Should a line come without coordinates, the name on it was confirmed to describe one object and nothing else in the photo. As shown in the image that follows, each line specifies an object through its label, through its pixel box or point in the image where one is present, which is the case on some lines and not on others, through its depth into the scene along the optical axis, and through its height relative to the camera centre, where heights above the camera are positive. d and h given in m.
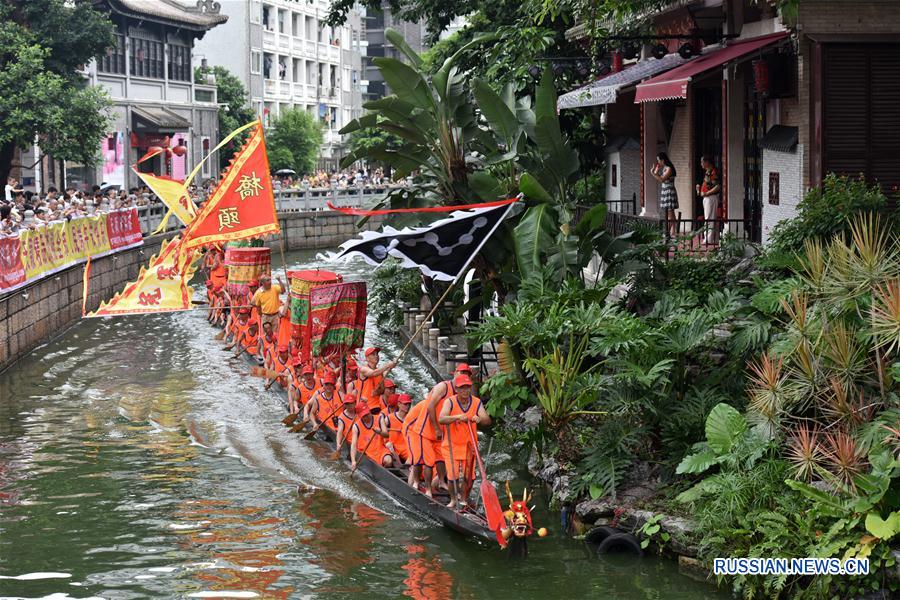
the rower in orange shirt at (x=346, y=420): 16.56 -2.53
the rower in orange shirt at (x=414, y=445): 14.26 -2.43
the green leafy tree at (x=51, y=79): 35.84 +3.80
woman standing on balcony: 22.38 +0.43
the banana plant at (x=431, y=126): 17.86 +1.15
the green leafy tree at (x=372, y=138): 62.72 +3.65
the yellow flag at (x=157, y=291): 22.67 -1.22
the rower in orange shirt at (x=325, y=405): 17.66 -2.52
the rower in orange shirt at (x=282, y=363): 20.98 -2.33
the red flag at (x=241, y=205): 20.64 +0.17
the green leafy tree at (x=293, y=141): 66.06 +3.64
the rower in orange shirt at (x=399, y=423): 15.84 -2.44
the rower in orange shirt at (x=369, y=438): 15.82 -2.67
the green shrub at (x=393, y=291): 26.95 -1.57
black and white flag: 15.23 -0.35
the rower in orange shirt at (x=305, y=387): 18.83 -2.40
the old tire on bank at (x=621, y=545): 12.93 -3.20
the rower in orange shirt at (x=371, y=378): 16.53 -2.02
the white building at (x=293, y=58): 71.31 +8.86
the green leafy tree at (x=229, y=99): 63.62 +5.61
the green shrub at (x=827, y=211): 15.32 -0.09
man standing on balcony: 21.33 +0.26
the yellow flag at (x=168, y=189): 28.88 +0.63
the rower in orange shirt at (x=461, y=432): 13.54 -2.22
